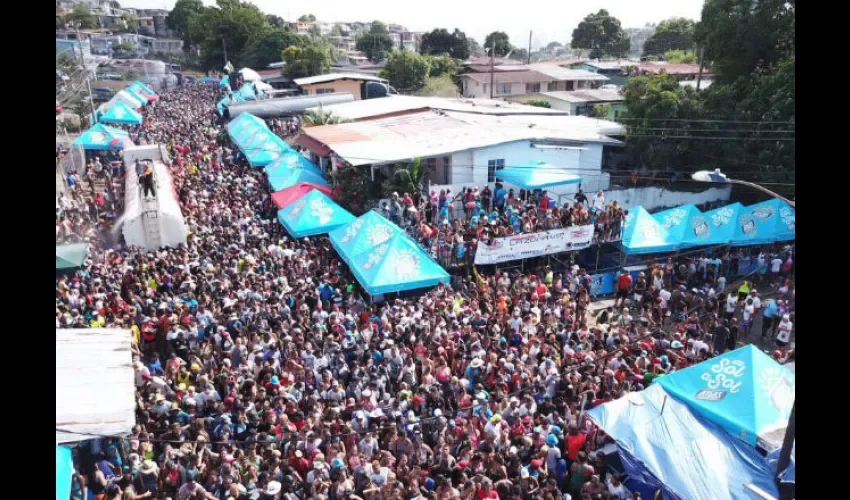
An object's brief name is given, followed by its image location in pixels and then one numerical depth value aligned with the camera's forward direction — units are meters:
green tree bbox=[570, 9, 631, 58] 77.54
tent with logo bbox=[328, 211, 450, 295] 13.59
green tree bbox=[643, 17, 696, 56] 68.06
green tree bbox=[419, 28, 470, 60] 68.62
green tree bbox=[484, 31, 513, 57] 85.06
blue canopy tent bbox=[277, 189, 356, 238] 17.08
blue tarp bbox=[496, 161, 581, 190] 19.19
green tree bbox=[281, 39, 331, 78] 51.53
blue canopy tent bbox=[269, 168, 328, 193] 21.58
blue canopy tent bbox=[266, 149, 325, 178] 22.69
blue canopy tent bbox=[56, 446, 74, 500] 6.73
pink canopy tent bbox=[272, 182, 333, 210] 19.28
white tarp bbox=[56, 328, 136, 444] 7.61
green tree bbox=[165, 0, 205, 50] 85.44
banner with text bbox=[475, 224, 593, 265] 15.59
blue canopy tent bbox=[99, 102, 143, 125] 34.22
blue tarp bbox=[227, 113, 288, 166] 25.48
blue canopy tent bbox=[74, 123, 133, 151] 27.50
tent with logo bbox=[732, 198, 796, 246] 16.69
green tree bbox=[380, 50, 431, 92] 46.66
